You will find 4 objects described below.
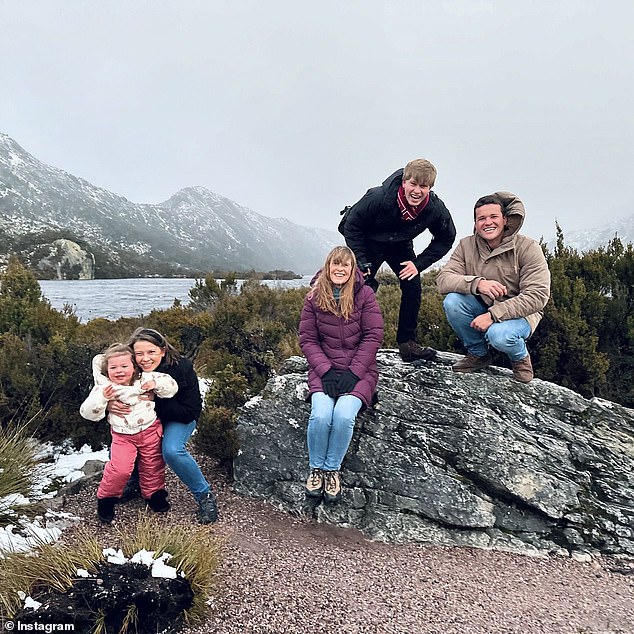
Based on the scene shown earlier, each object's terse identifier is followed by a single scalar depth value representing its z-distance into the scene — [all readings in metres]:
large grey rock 3.47
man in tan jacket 3.92
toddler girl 3.32
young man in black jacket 4.01
